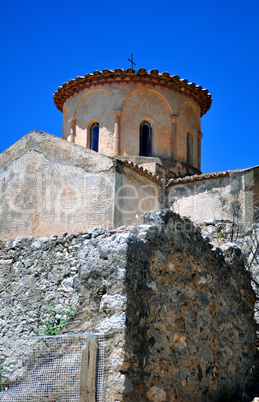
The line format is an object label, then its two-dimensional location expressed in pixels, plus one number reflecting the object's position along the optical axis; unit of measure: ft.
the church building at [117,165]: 41.42
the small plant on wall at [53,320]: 21.29
